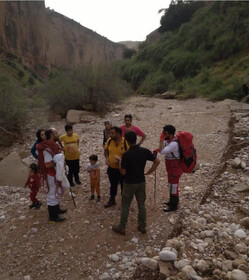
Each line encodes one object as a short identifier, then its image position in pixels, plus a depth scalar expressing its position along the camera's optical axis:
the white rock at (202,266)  2.02
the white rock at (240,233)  2.44
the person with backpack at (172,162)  3.43
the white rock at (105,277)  2.57
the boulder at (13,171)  5.04
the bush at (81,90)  12.39
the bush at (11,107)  8.34
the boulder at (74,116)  11.18
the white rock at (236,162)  4.06
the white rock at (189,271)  1.95
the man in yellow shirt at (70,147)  4.46
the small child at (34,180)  3.96
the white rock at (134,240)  3.12
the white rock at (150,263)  2.16
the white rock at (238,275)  1.83
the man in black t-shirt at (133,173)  2.92
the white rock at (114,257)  2.83
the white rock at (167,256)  2.16
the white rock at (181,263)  2.09
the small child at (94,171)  4.11
